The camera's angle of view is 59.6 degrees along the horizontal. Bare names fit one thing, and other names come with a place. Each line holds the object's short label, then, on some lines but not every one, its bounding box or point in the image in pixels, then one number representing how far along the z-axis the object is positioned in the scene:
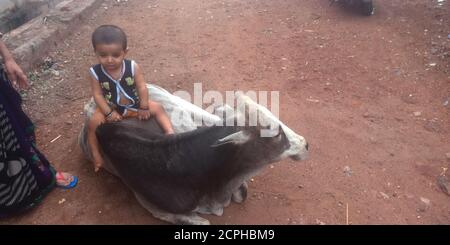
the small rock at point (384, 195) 3.37
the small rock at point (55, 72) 5.09
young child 2.88
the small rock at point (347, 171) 3.59
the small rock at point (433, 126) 4.12
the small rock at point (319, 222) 3.15
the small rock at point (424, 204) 3.27
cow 2.71
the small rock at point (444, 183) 3.44
